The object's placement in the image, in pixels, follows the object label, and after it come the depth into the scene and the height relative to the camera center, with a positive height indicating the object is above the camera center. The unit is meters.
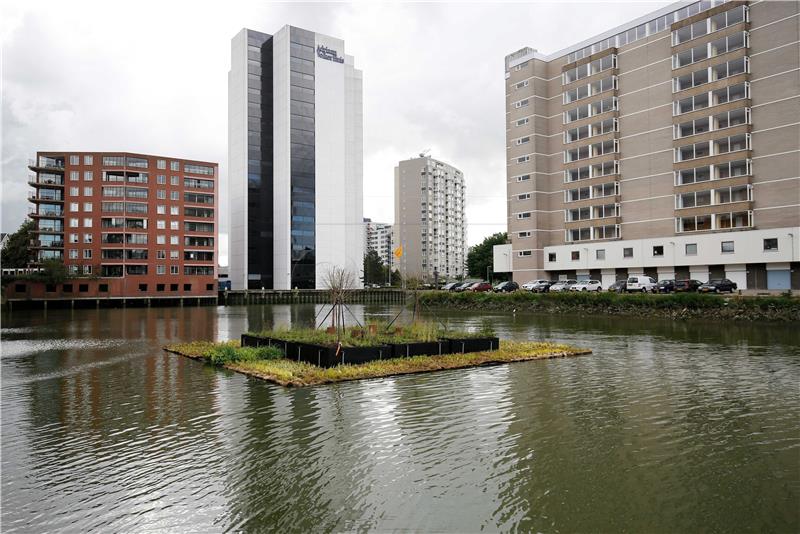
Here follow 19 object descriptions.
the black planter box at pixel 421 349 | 19.73 -2.33
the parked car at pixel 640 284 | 59.34 -0.26
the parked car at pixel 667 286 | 55.72 -0.50
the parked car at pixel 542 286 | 67.88 -0.33
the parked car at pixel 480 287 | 76.67 -0.34
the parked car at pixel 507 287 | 72.00 -0.40
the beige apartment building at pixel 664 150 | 57.56 +16.50
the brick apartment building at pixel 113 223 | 90.25 +11.60
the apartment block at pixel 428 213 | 176.51 +23.91
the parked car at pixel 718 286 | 51.81 -0.55
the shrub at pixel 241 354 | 19.94 -2.42
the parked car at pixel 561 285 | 67.94 -0.27
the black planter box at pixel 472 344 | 21.22 -2.37
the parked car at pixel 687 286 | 54.97 -0.51
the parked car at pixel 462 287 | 80.61 -0.33
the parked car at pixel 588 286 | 66.24 -0.41
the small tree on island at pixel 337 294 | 22.06 -0.29
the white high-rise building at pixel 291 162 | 109.69 +25.86
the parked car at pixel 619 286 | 60.53 -0.45
